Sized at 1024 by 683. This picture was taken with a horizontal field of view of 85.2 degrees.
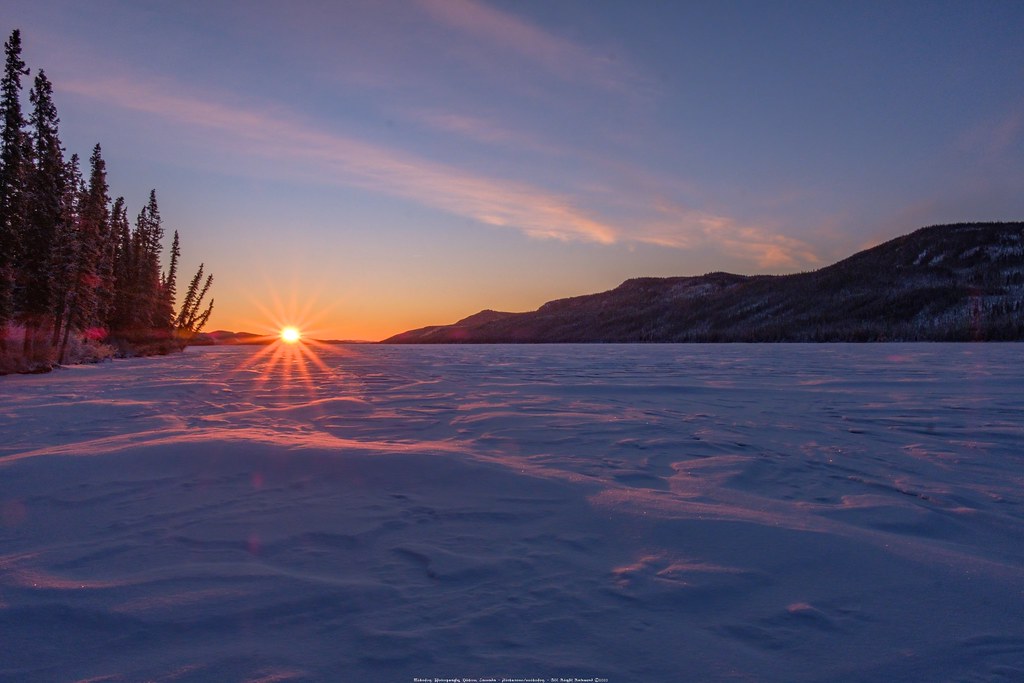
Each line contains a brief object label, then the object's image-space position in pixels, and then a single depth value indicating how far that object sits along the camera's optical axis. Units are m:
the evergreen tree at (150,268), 49.53
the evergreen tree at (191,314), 74.50
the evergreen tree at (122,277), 46.44
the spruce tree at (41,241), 25.27
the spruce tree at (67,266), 26.14
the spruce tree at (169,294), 59.23
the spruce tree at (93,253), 28.53
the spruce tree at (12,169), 22.64
